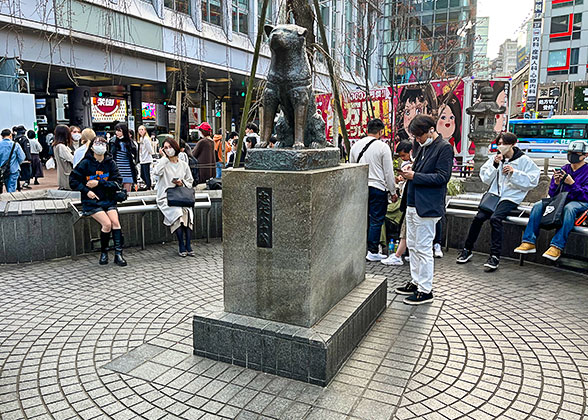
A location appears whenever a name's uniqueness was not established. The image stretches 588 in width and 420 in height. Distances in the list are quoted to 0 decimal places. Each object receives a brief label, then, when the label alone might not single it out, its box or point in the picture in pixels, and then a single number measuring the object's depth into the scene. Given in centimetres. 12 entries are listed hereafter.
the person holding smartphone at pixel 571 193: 601
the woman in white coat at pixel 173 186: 720
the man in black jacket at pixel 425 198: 483
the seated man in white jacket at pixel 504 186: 652
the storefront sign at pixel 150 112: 3669
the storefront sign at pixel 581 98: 4191
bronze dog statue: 384
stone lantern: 1345
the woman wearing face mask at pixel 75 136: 912
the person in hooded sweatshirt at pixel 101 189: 648
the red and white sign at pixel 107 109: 3025
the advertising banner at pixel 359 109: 1174
